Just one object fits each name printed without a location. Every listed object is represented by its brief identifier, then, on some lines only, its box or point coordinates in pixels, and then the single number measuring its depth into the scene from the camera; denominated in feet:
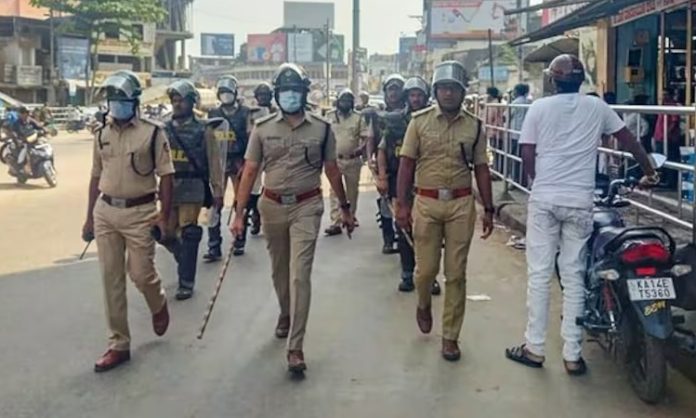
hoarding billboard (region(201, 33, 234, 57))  352.49
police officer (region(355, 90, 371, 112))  56.08
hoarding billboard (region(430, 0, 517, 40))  177.37
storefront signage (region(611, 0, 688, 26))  40.39
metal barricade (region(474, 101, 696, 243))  18.76
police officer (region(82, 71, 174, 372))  17.30
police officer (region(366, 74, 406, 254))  25.81
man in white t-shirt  16.01
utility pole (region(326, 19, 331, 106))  207.16
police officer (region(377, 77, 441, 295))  23.04
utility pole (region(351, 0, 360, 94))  88.17
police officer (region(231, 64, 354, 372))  17.02
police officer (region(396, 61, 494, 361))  17.51
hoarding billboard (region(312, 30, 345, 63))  297.86
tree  166.50
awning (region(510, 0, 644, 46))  40.88
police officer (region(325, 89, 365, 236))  33.35
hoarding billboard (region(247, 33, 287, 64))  320.09
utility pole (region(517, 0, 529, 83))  170.40
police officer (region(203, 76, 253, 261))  29.73
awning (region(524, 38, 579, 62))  60.80
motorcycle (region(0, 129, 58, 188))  53.88
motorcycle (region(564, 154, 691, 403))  14.58
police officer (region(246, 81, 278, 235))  30.66
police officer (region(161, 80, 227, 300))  22.81
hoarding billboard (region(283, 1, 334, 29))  318.86
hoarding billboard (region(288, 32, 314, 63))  302.04
